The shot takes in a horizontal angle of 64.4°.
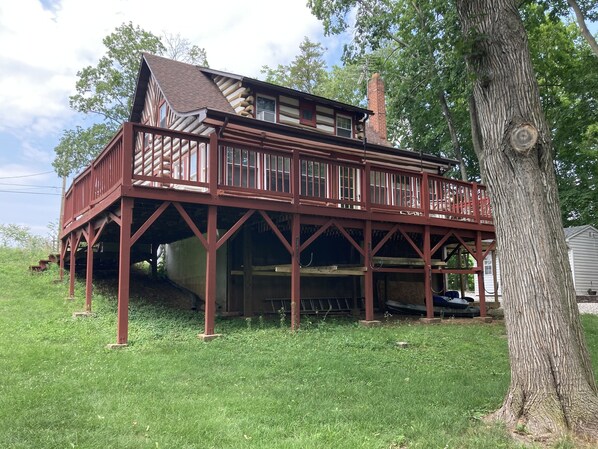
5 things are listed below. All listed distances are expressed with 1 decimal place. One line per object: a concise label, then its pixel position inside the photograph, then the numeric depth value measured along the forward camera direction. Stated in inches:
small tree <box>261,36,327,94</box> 1259.7
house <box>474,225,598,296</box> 889.5
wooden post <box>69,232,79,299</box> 468.1
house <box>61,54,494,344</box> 338.3
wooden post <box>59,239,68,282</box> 537.5
